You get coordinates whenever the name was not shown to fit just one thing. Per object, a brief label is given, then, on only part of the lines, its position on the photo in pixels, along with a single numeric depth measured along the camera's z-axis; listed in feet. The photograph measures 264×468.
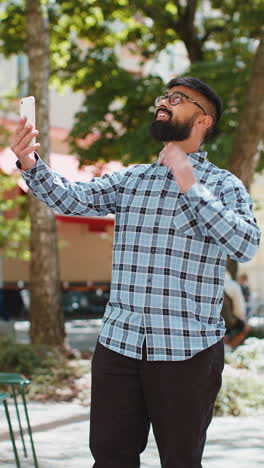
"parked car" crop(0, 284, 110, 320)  62.03
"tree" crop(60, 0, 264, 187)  39.34
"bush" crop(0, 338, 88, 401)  26.17
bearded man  8.42
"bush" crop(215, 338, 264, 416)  23.36
